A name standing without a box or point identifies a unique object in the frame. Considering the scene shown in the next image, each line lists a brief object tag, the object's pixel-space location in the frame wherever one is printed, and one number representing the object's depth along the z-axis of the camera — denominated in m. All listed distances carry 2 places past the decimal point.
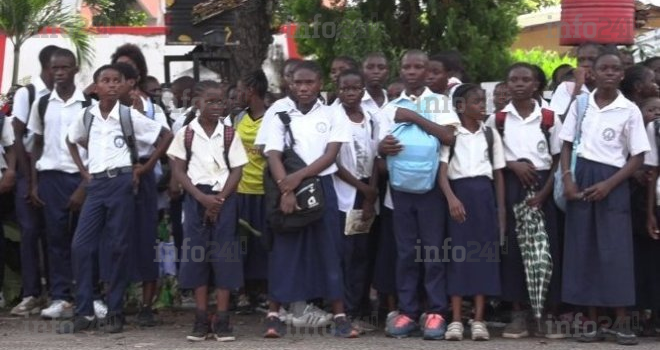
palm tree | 25.12
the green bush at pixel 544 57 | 33.25
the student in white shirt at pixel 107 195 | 14.13
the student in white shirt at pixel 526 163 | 14.07
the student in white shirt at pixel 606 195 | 13.42
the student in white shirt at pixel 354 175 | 14.35
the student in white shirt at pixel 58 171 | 15.07
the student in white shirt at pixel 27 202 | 15.35
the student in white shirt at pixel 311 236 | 13.86
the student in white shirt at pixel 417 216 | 13.90
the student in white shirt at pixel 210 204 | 13.77
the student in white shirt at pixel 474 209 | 13.87
